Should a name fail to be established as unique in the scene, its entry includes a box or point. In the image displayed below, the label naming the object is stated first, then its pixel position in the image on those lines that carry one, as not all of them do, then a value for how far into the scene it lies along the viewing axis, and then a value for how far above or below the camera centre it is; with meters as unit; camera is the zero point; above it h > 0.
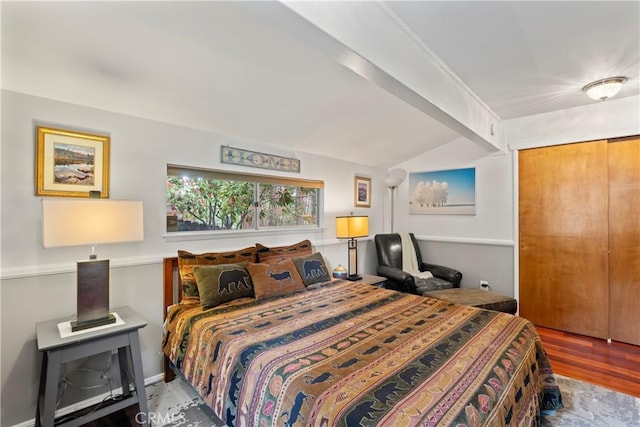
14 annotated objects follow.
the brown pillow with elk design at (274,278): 2.42 -0.54
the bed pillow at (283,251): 2.87 -0.36
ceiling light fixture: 2.43 +1.06
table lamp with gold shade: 3.54 -0.17
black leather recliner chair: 3.51 -0.73
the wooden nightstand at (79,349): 1.56 -0.76
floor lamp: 4.39 +0.55
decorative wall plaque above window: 2.78 +0.57
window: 2.62 +0.16
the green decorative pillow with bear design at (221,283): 2.20 -0.52
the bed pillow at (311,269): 2.82 -0.52
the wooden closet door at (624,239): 2.97 -0.25
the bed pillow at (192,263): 2.30 -0.39
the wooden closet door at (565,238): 3.14 -0.26
